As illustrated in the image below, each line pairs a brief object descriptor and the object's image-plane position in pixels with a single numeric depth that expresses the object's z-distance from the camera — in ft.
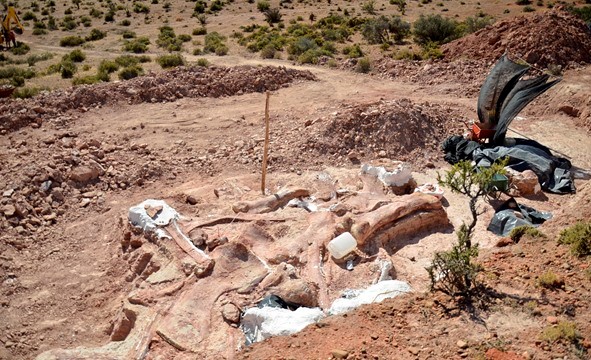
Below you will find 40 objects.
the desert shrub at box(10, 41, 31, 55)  76.37
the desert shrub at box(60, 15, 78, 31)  96.63
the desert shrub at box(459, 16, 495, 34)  79.05
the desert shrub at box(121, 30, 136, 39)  86.22
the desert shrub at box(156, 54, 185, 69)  62.69
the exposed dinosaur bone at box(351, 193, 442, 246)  27.27
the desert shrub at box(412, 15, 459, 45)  77.92
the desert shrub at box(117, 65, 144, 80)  57.57
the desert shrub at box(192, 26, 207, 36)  88.43
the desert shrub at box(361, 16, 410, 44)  80.02
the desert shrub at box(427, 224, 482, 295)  18.94
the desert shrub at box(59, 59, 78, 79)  60.49
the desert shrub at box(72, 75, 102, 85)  55.21
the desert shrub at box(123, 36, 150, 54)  74.18
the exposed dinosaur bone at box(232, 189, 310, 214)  29.19
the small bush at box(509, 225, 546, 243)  23.93
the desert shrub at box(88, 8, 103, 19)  107.00
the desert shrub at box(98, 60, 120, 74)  60.13
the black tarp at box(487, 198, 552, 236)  30.40
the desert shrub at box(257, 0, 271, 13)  110.11
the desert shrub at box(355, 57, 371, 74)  60.53
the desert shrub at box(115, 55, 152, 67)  63.00
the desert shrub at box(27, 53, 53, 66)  68.74
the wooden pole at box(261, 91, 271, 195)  32.68
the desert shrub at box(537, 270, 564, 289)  18.83
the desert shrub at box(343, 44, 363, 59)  70.18
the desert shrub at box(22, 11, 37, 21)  104.97
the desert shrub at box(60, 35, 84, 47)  82.69
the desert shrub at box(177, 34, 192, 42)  82.84
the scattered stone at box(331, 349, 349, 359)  16.58
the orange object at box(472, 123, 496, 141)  40.83
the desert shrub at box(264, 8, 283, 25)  98.51
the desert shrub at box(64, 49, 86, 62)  68.64
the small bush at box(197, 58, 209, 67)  61.57
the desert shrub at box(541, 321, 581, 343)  15.96
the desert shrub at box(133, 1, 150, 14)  111.24
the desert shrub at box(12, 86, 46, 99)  48.95
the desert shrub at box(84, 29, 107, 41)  85.68
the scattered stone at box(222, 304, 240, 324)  21.08
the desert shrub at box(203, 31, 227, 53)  73.54
